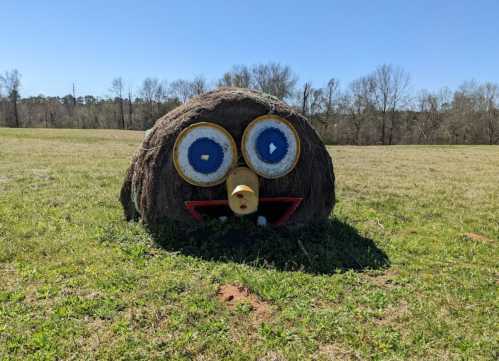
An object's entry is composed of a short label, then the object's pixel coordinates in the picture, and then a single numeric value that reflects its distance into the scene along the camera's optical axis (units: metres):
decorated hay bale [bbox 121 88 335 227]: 5.17
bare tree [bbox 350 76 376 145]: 51.78
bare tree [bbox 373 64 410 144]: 51.16
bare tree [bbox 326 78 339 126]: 54.72
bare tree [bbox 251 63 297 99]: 52.16
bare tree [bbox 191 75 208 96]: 58.44
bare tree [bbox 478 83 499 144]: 47.28
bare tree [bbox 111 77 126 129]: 65.53
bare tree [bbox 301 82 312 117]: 52.46
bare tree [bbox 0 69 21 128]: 60.77
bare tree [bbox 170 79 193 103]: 63.72
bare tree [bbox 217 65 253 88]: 54.50
